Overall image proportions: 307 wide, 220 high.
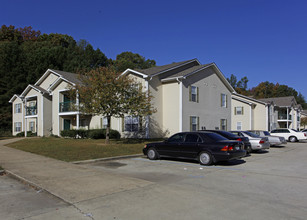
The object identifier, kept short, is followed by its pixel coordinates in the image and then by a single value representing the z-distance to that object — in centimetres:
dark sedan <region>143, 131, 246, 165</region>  1035
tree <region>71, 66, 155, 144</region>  1742
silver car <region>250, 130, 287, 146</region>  1877
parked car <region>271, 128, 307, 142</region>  2592
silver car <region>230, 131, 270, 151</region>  1527
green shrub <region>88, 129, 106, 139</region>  2397
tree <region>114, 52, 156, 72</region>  6193
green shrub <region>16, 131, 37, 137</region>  3183
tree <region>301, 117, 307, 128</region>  5520
